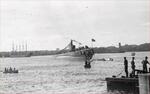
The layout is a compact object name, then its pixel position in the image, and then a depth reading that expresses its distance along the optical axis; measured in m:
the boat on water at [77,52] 130.64
